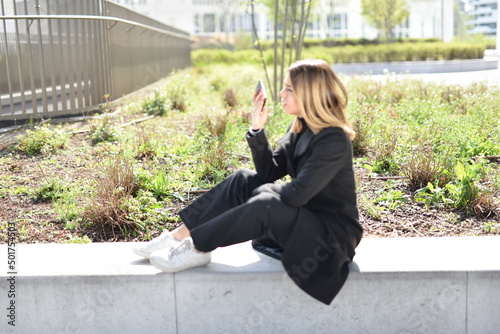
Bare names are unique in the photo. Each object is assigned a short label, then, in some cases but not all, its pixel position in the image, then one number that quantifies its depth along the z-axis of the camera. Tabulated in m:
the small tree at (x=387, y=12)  41.22
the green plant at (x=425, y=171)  4.65
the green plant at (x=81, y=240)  3.82
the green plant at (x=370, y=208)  4.17
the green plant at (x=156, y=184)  4.62
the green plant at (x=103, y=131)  6.78
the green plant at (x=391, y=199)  4.39
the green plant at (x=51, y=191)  4.68
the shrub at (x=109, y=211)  4.00
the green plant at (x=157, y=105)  9.22
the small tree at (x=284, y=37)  9.40
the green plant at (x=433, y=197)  4.30
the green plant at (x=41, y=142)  6.05
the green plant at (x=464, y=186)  4.23
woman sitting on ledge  2.88
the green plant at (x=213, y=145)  5.19
